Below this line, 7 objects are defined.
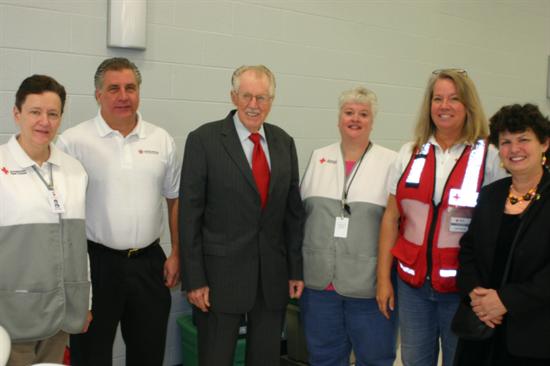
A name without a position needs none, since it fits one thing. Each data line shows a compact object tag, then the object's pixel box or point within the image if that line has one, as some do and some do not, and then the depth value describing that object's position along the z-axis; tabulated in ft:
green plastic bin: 11.20
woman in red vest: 8.05
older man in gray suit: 8.26
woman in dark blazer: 7.04
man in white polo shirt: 8.36
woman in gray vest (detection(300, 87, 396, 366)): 8.88
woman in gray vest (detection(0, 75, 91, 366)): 6.95
